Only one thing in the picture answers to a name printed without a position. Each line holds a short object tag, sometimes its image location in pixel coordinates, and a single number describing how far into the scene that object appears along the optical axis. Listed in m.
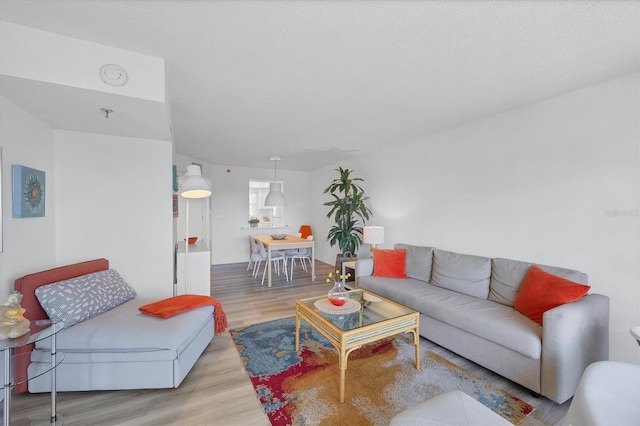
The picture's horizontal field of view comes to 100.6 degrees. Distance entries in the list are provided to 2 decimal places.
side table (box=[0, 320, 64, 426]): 1.38
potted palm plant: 4.63
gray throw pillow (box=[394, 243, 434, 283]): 3.28
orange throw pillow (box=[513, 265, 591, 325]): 1.96
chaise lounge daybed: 1.79
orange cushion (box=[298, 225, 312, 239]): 6.56
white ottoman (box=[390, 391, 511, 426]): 1.08
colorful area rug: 1.71
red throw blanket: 2.12
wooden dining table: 4.66
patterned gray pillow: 1.92
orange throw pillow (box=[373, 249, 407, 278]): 3.42
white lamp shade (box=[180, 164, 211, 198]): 2.97
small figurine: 1.46
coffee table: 1.89
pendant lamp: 5.51
